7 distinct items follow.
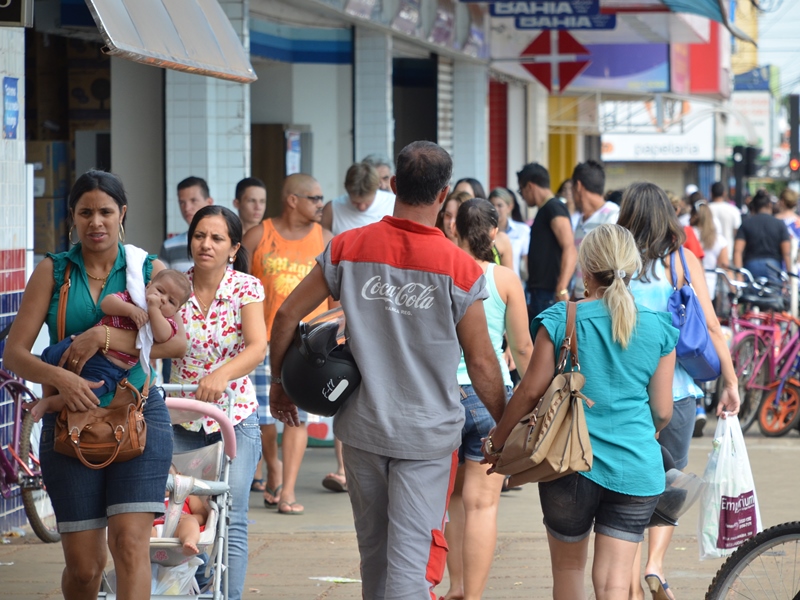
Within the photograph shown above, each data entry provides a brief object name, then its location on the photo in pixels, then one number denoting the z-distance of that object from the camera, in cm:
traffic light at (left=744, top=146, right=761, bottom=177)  4850
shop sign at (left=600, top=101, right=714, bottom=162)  8475
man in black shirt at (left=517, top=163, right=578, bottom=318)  1936
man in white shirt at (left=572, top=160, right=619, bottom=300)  1892
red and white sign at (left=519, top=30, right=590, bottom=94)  3437
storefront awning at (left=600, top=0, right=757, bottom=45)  2833
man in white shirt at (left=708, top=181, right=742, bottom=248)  3117
